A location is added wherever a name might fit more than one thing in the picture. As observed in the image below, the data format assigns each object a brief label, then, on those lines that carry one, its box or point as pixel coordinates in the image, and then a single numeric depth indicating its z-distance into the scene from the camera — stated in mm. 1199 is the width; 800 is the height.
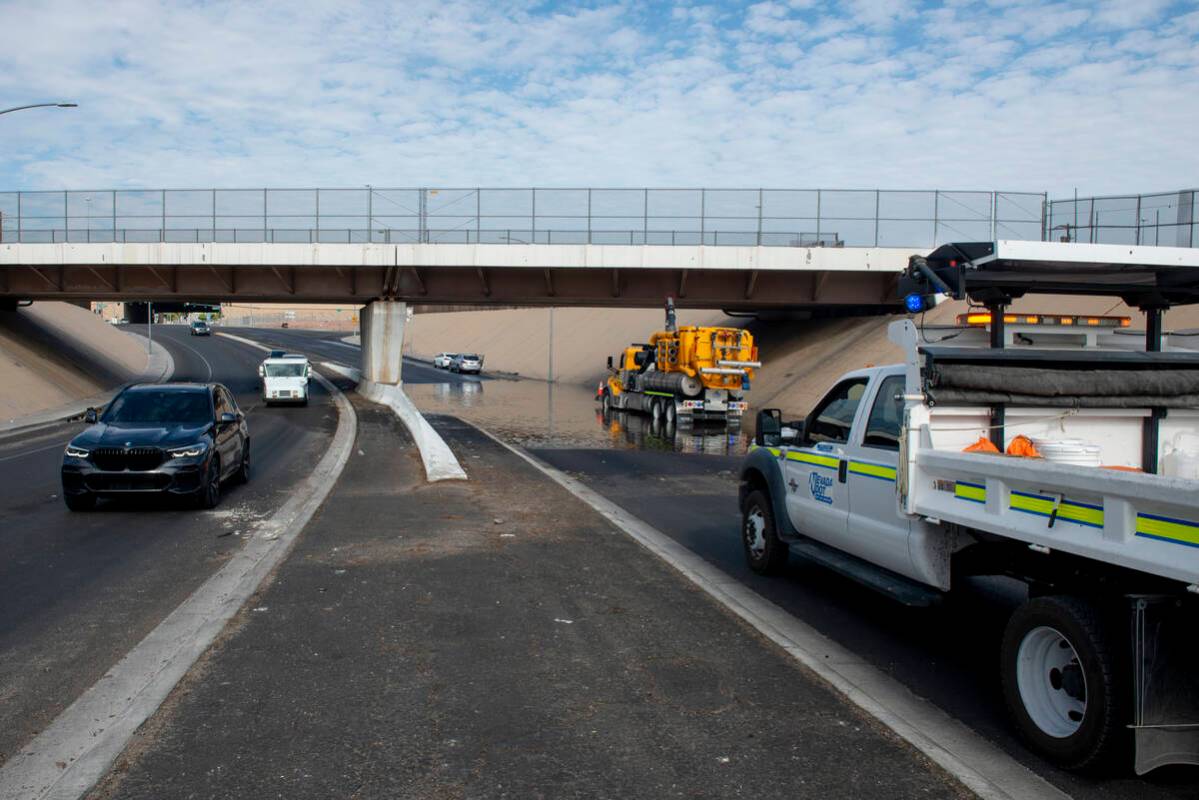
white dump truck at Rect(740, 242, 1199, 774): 4664
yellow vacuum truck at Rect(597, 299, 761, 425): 32219
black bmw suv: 12492
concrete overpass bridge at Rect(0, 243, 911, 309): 39688
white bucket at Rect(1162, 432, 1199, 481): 6922
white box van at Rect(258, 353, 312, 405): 36812
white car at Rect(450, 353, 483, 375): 72188
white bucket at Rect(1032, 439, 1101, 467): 6480
